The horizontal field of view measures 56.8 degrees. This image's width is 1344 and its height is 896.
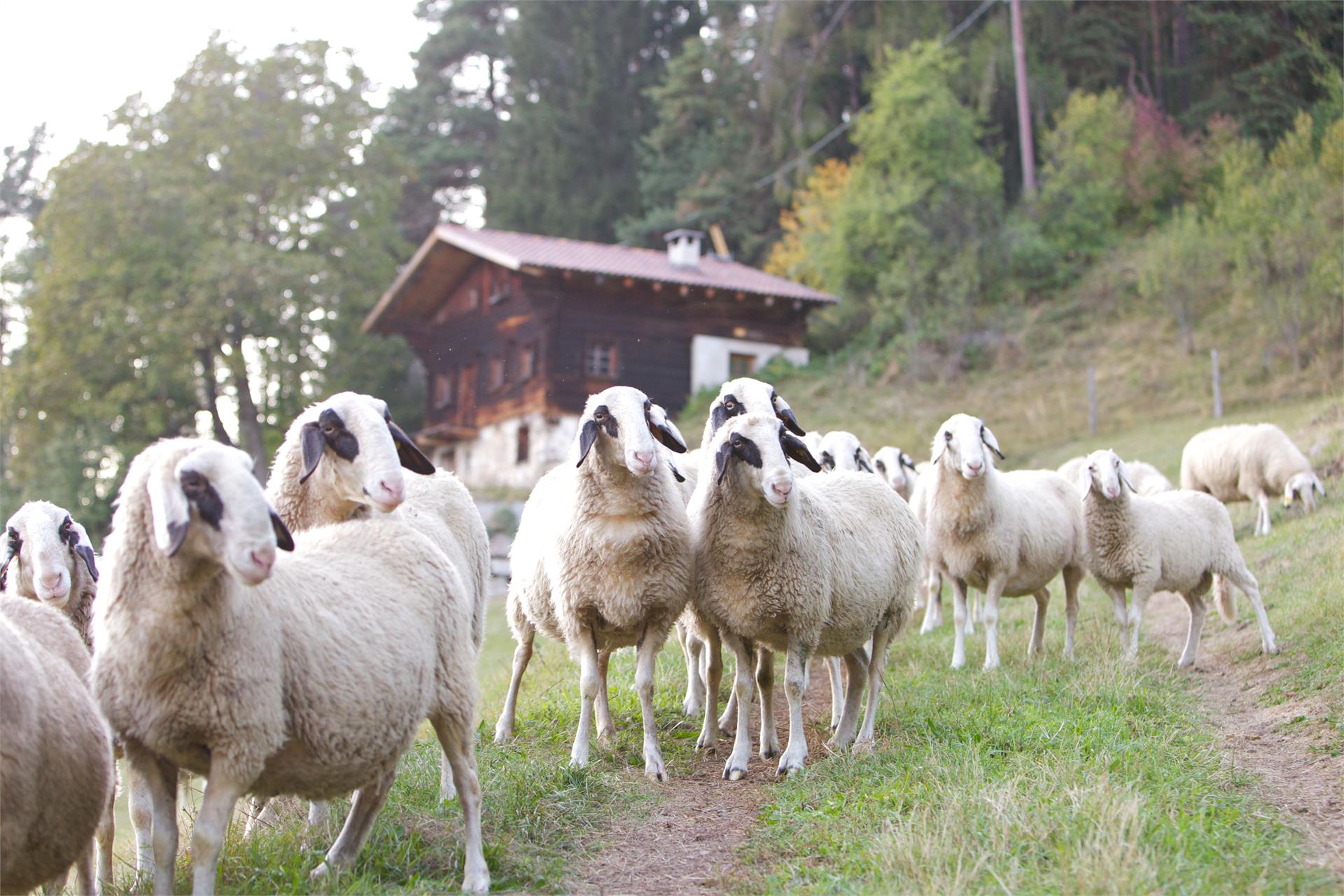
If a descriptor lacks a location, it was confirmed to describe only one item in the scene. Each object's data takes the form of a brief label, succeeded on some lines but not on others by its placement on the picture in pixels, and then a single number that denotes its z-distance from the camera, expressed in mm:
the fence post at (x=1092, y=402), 26156
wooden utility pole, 37500
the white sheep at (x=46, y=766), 4270
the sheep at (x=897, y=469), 13562
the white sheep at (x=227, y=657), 4203
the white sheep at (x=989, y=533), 10414
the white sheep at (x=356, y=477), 5496
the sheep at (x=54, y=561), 6570
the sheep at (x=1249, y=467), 15258
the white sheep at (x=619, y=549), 7023
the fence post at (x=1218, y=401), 24766
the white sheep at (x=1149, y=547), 10570
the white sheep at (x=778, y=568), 6992
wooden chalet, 31094
